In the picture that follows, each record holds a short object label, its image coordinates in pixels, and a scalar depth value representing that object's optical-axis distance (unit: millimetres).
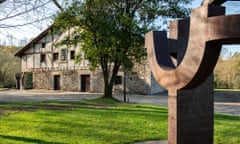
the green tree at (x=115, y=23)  16297
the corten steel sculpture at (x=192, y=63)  3273
